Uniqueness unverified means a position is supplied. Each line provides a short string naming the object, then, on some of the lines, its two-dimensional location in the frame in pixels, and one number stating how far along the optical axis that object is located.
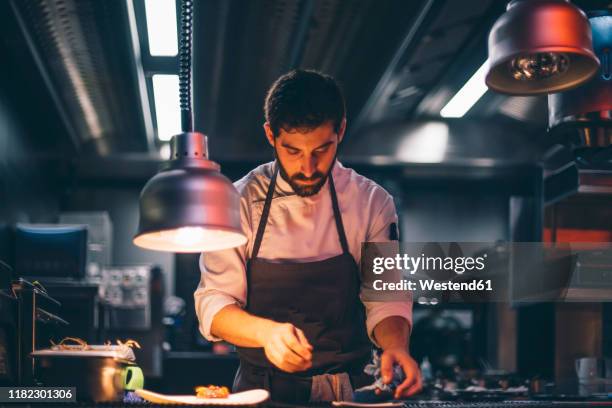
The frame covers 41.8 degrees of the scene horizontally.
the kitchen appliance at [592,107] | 2.72
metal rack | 1.83
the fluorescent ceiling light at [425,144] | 7.50
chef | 1.91
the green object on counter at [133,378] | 1.91
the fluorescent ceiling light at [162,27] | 4.21
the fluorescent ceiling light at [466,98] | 5.98
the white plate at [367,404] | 1.58
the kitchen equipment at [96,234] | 7.08
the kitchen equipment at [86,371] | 1.67
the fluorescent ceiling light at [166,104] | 5.54
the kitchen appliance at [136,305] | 7.20
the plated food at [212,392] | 1.63
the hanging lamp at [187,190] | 1.57
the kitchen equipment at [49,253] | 5.62
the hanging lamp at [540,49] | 2.14
